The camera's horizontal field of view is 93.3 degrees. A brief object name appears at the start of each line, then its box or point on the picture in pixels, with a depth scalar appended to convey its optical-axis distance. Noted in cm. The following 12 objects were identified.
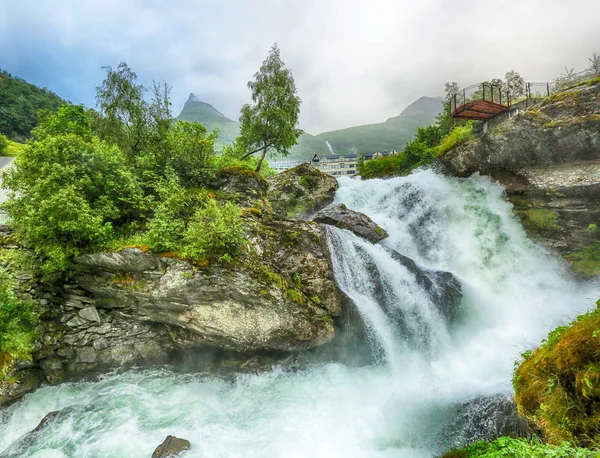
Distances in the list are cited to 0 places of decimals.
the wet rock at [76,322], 1112
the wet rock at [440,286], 1384
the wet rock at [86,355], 1113
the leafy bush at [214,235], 1085
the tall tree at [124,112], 1614
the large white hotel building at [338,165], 8478
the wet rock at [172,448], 802
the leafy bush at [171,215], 1104
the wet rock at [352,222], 1766
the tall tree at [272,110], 1953
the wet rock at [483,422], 751
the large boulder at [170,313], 1077
